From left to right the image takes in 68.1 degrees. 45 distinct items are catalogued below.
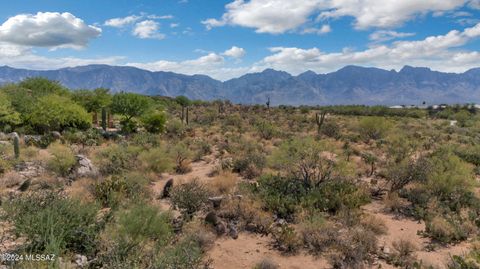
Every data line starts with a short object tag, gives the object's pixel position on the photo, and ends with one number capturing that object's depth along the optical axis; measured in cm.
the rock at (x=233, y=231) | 904
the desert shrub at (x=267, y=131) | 2536
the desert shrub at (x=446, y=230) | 894
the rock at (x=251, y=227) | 948
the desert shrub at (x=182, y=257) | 597
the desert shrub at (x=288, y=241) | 838
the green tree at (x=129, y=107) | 2645
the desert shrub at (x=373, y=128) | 2570
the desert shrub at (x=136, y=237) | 655
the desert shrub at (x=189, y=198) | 1034
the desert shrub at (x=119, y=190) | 1016
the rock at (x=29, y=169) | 1340
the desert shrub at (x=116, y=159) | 1420
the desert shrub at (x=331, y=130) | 2680
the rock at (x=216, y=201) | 1073
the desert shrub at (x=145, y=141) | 1962
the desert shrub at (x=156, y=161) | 1495
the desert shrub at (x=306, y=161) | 1237
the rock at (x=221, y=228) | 919
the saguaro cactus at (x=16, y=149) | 1596
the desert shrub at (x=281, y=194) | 1030
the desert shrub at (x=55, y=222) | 673
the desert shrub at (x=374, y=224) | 939
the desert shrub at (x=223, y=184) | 1230
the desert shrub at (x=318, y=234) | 838
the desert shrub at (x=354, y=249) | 758
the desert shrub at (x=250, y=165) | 1477
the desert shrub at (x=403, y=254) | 770
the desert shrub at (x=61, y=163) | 1362
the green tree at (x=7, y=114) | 2250
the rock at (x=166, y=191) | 1180
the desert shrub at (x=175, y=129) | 2578
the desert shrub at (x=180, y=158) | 1593
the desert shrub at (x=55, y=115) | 2308
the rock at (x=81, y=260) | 647
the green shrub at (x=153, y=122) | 2625
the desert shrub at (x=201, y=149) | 1842
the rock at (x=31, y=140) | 1939
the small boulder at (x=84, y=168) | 1334
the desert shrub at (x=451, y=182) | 1158
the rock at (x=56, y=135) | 2102
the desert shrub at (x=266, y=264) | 746
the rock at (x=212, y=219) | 937
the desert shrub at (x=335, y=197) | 1047
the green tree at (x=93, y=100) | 3002
